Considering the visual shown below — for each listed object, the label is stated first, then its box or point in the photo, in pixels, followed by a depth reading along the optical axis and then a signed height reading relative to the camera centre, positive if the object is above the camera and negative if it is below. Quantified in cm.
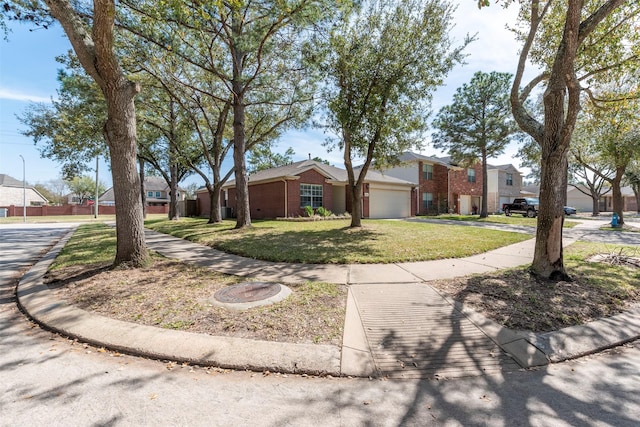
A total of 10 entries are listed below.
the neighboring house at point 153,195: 5581 +275
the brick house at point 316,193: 1980 +111
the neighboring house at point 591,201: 4869 +51
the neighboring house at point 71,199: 7300 +285
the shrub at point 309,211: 1915 -28
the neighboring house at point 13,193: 4807 +309
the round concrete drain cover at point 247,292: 434 -139
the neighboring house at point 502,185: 3550 +255
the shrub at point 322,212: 1977 -37
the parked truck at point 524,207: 2537 -24
